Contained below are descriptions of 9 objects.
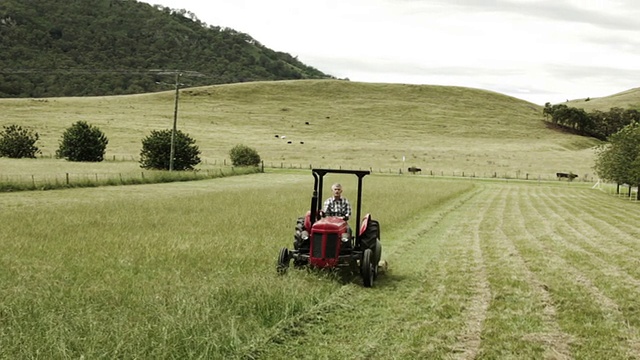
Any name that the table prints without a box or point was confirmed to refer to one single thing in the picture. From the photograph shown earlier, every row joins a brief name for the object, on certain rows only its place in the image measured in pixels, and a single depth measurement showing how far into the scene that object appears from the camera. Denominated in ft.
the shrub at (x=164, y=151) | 197.98
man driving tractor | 42.93
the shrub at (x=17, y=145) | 229.04
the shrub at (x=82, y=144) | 226.38
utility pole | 174.42
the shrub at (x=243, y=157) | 245.28
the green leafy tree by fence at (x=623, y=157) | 151.53
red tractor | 39.58
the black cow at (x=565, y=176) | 254.88
